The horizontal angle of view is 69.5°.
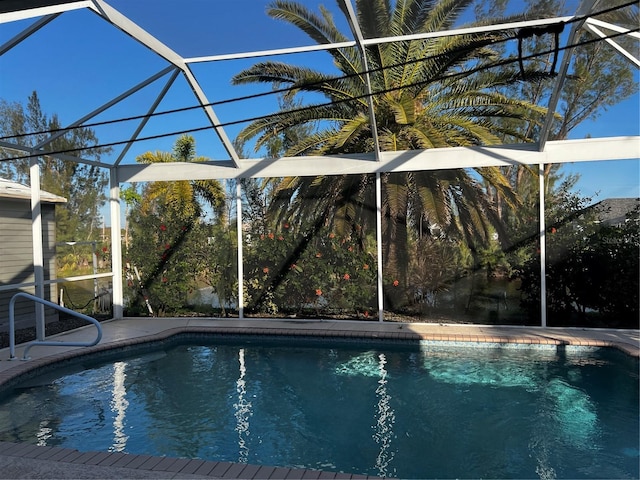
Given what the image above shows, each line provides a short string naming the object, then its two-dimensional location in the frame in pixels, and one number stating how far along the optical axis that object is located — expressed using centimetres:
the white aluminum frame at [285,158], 540
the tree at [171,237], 962
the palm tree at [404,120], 780
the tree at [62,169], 718
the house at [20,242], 807
